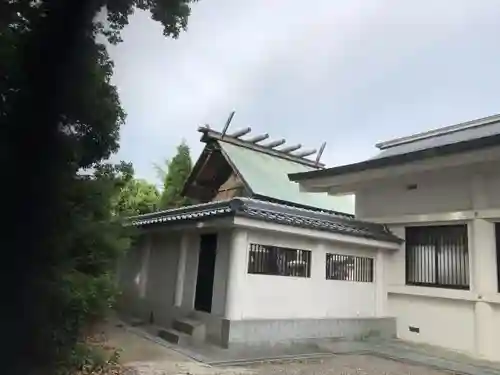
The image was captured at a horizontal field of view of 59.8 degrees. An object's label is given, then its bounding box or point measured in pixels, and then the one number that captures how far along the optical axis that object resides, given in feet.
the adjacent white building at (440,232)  26.53
